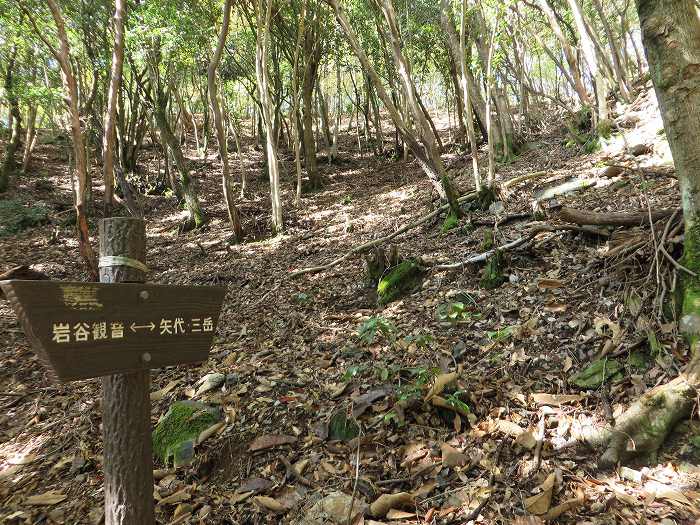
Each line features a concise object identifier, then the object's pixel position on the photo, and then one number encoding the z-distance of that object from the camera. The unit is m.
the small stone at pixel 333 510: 2.62
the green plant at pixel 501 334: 4.08
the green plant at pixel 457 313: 4.68
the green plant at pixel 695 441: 2.56
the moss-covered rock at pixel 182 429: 3.49
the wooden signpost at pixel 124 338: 1.73
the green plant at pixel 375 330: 4.27
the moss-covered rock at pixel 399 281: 5.86
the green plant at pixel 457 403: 3.21
